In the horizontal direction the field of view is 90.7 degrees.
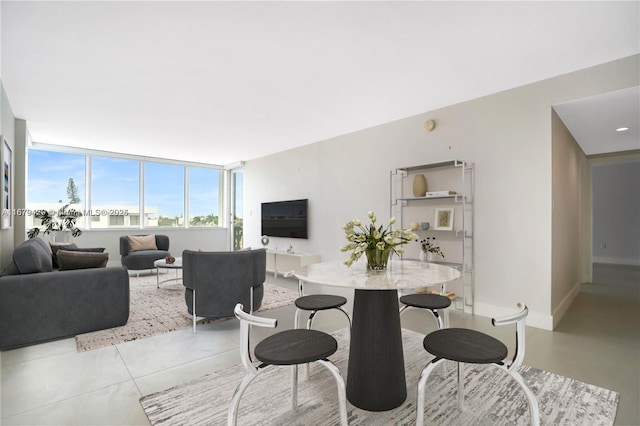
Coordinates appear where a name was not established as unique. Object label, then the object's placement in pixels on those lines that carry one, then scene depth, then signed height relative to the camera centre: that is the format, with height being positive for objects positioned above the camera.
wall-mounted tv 6.10 -0.08
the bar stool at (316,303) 2.09 -0.60
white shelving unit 3.80 +0.04
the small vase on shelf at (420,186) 4.11 +0.38
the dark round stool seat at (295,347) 1.35 -0.61
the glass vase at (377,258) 1.98 -0.27
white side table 4.56 -0.73
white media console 5.65 -0.85
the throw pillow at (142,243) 6.13 -0.55
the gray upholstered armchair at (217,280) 3.14 -0.66
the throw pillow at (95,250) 5.16 -0.58
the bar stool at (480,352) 1.36 -0.62
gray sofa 2.70 -0.78
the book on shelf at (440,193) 3.78 +0.26
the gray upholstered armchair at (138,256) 5.73 -0.76
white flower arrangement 1.95 -0.18
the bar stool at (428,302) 2.14 -0.61
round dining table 1.82 -0.77
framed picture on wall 3.50 +0.37
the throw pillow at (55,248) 4.30 -0.47
